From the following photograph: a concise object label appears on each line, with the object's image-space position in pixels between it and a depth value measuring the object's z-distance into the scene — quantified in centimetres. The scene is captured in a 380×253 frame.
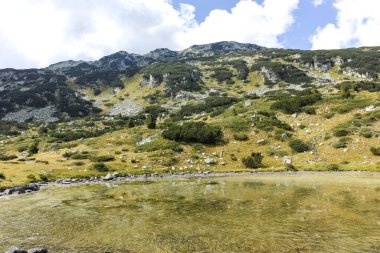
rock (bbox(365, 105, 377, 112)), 6811
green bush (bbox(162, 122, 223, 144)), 6800
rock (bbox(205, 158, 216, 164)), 6000
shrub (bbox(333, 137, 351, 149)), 5856
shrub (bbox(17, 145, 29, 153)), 7562
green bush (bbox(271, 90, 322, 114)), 7806
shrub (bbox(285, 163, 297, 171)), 5281
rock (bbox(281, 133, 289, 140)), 6594
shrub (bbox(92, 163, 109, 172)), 5547
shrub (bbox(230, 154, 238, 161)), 6144
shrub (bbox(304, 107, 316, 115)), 7394
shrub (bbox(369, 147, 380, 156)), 5367
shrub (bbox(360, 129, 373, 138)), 5878
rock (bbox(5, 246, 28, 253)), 1583
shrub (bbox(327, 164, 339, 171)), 5044
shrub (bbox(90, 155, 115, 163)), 6013
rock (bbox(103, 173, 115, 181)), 5112
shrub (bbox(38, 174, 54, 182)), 4938
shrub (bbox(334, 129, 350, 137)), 6148
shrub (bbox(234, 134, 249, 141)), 6819
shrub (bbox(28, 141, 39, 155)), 6888
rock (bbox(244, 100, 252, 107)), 9328
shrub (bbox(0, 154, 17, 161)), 6303
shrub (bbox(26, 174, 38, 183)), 4822
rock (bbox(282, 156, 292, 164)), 5713
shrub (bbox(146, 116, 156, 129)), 8012
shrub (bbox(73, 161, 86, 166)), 5799
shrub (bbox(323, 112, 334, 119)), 7052
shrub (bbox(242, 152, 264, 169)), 5744
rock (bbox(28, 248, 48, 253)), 1583
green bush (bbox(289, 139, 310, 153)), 6108
